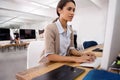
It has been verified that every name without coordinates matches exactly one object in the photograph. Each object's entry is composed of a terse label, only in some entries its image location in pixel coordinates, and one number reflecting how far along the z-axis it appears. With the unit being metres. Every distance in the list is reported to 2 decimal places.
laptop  0.61
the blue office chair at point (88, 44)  2.73
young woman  1.02
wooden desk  0.65
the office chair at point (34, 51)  1.48
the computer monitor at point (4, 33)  4.28
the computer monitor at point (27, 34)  4.96
